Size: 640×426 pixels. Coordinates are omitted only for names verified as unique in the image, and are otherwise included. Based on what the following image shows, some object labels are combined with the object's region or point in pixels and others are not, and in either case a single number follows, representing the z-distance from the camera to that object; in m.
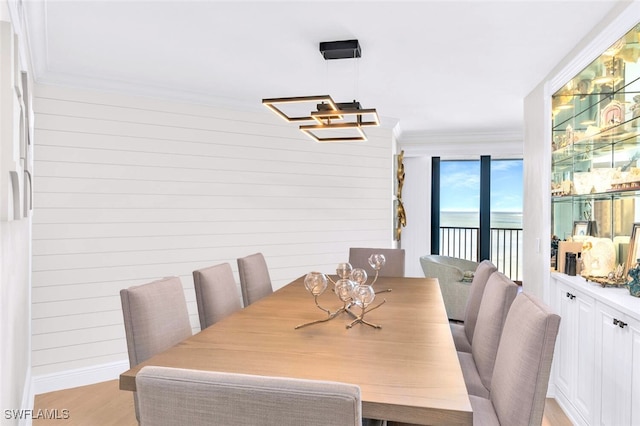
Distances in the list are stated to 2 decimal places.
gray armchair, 5.34
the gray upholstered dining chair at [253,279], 2.97
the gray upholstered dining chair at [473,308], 2.65
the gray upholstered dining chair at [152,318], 1.86
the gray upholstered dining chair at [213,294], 2.43
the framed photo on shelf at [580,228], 3.02
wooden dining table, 1.21
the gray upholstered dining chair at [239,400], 0.88
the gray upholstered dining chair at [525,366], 1.38
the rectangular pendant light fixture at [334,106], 2.36
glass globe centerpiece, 2.04
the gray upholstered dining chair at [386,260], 3.81
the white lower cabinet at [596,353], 2.04
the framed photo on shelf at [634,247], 2.40
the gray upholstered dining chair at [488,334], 1.99
